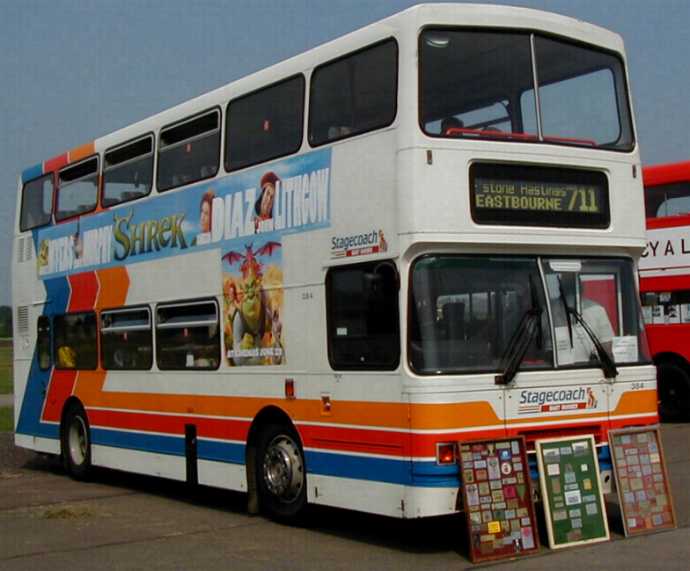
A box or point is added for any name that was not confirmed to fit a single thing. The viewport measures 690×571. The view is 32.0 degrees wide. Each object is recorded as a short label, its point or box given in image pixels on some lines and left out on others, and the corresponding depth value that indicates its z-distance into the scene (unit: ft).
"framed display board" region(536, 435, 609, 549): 32.65
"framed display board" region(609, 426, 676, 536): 34.14
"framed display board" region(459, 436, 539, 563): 31.22
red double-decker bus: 68.23
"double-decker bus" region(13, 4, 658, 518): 31.96
